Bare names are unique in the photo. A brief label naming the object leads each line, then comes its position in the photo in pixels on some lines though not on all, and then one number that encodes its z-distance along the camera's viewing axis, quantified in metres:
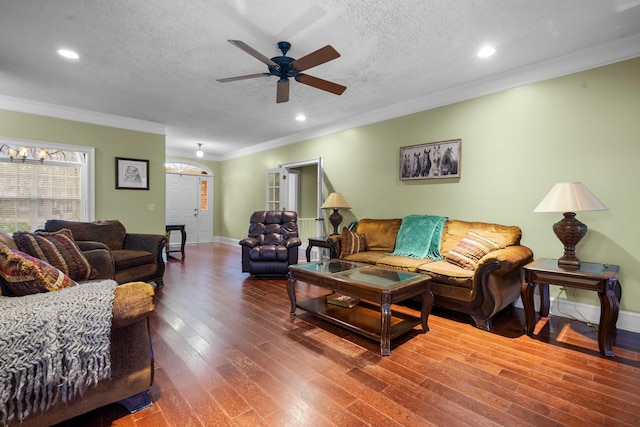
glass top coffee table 2.32
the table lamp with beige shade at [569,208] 2.49
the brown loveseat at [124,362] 1.43
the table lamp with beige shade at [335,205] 4.85
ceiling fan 2.56
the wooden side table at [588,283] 2.26
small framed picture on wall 5.14
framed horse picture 3.86
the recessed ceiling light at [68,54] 2.93
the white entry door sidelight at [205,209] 8.51
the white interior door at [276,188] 6.53
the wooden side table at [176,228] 6.40
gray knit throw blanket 1.20
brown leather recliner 4.49
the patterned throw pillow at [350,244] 4.06
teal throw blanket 3.67
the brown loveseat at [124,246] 3.63
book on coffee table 3.03
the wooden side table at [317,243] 4.58
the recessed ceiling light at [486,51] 2.84
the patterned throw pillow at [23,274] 1.52
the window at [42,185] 4.56
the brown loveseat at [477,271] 2.71
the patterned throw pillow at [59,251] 2.21
